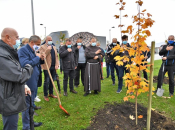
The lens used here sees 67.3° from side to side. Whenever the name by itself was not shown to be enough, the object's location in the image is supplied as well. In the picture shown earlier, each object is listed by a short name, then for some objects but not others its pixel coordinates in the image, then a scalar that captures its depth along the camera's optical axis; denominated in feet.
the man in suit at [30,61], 9.42
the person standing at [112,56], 20.08
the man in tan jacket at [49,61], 14.99
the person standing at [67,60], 17.37
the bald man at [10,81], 6.12
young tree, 8.05
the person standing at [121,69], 16.99
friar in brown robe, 17.65
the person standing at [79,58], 20.43
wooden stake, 7.95
